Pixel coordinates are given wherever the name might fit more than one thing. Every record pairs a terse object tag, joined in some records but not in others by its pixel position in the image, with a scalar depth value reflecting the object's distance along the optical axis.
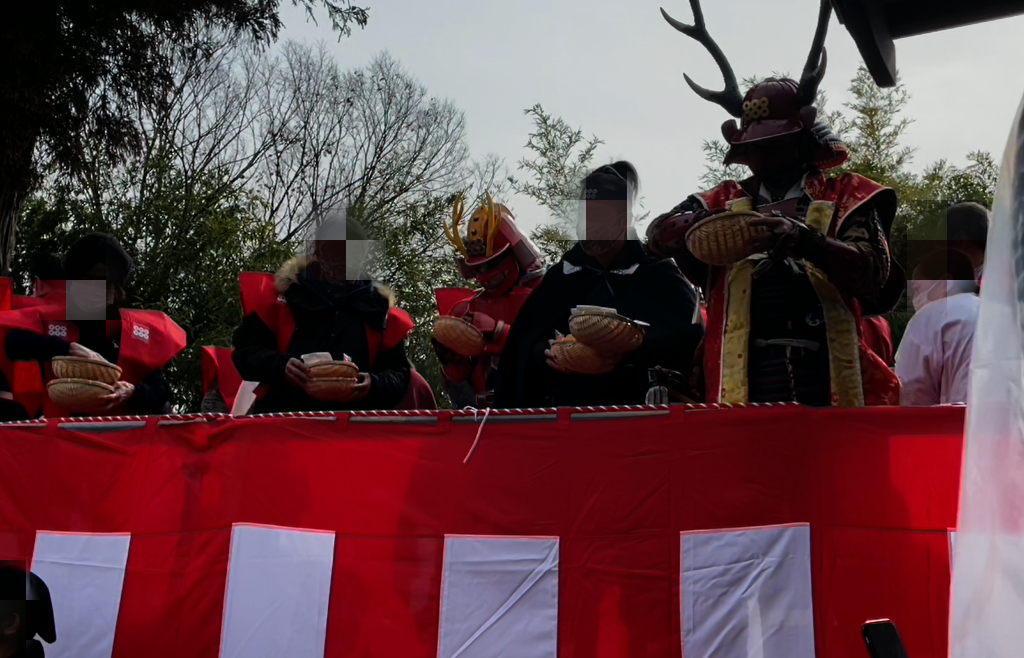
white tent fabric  1.27
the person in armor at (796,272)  3.80
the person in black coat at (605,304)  4.46
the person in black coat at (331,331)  4.95
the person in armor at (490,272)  5.97
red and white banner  3.50
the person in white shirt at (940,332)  4.43
